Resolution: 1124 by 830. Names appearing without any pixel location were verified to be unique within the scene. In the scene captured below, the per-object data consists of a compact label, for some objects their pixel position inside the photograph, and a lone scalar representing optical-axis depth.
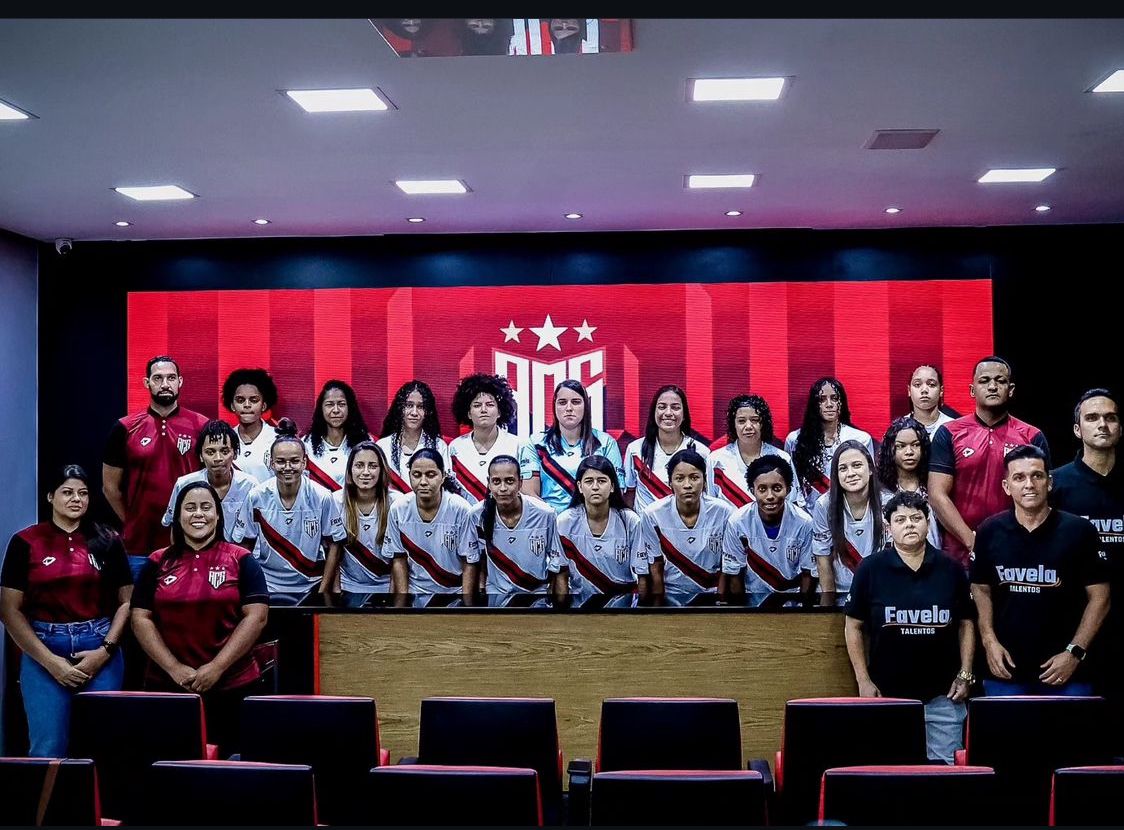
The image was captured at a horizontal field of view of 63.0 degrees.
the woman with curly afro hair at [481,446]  6.94
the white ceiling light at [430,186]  5.68
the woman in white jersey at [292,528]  6.10
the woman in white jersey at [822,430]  6.80
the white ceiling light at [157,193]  5.76
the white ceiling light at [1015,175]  5.51
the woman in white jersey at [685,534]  5.22
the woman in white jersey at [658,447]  6.84
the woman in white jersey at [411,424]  7.11
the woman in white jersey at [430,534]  5.68
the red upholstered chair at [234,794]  2.28
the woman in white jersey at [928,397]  6.80
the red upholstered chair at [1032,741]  2.85
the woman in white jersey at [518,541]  5.49
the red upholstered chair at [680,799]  2.14
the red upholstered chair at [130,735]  3.04
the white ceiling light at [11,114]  4.15
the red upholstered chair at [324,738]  3.01
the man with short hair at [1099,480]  4.48
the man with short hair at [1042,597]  3.78
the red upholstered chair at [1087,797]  2.20
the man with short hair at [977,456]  5.73
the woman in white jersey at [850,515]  4.80
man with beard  6.73
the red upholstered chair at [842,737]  2.87
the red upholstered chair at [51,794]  2.34
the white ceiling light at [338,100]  4.02
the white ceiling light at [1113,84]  3.91
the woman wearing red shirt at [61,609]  4.34
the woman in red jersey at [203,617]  3.84
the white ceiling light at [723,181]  5.61
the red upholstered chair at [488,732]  3.00
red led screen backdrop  7.09
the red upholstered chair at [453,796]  2.21
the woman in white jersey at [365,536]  6.03
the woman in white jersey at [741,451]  6.71
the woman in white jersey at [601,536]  5.23
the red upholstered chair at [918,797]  2.19
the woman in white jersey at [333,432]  7.09
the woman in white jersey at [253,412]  7.00
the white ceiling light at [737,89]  3.95
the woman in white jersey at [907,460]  5.19
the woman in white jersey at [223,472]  6.21
